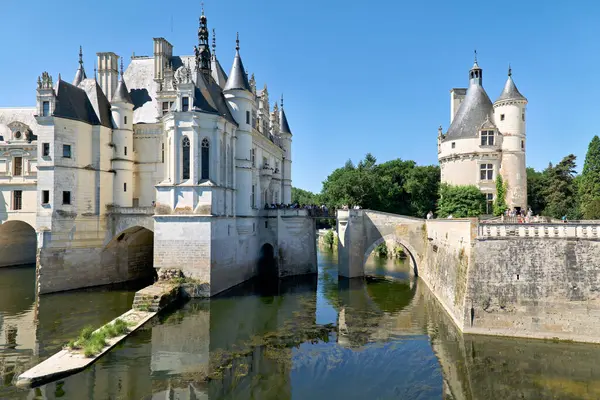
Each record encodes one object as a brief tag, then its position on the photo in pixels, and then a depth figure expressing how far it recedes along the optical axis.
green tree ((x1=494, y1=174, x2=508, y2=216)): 32.81
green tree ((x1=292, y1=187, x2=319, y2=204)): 109.19
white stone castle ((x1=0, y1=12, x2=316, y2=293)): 26.94
